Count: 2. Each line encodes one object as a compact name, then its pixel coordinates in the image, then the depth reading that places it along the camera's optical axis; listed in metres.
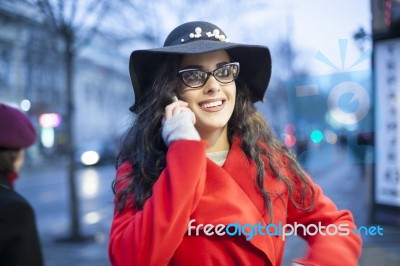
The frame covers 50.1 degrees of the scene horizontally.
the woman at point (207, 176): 1.27
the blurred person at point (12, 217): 1.71
